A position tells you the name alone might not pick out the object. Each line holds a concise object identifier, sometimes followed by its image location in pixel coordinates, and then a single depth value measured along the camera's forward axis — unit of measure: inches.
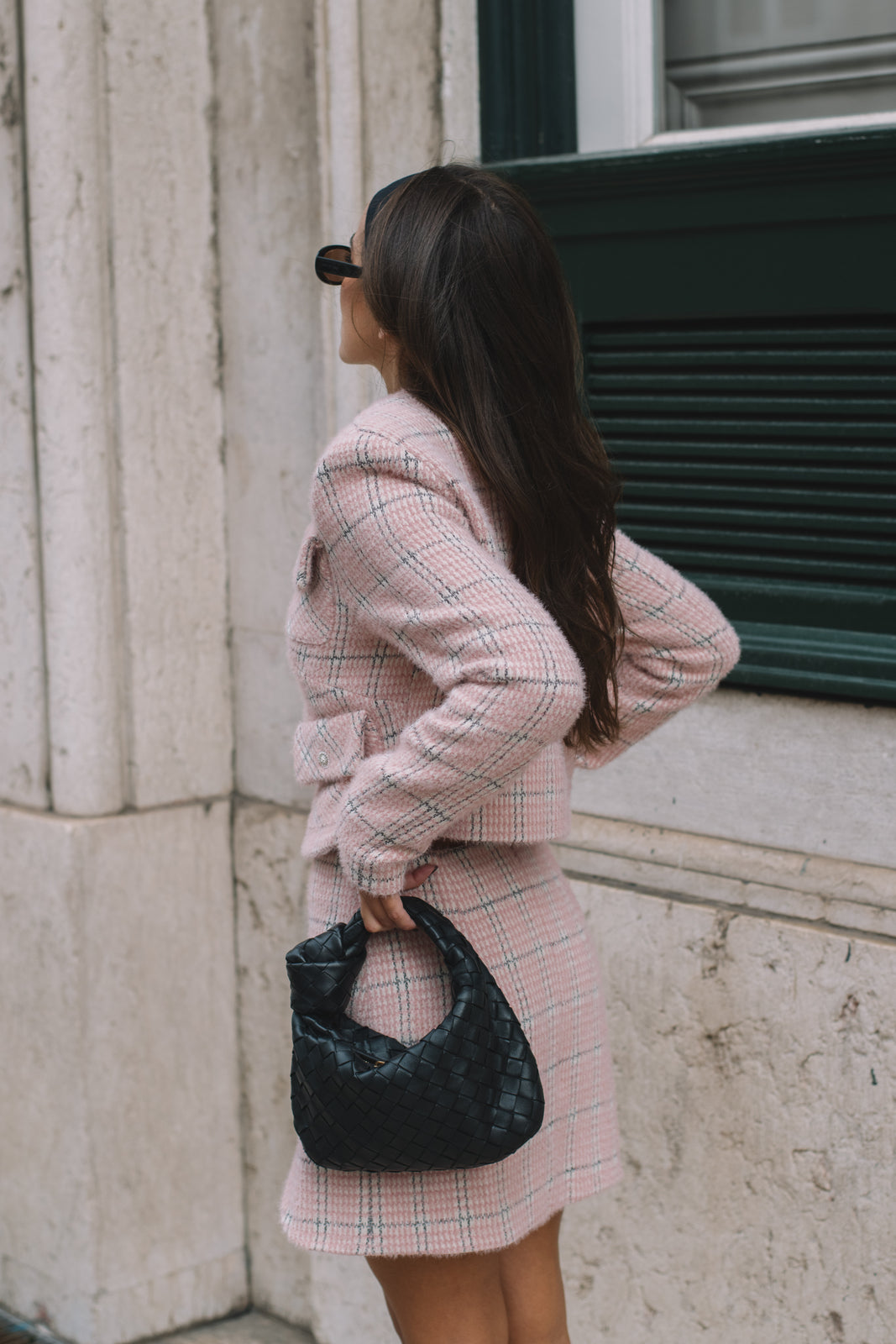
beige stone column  129.5
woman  67.0
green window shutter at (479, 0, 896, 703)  102.4
